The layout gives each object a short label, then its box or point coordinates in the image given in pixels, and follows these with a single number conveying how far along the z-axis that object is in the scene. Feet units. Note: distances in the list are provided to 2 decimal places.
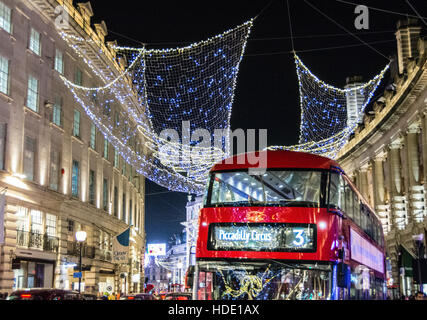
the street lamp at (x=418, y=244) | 87.85
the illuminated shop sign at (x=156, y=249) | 245.28
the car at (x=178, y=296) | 100.46
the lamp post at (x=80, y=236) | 95.91
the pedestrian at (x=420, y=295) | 88.97
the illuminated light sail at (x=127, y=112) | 90.22
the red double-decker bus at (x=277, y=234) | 45.44
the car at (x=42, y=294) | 55.26
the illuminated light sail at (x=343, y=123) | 138.62
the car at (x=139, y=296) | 78.69
